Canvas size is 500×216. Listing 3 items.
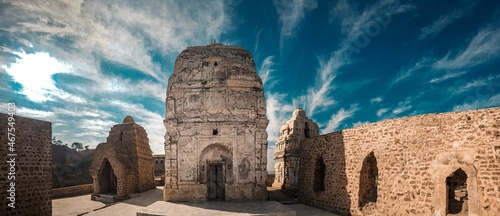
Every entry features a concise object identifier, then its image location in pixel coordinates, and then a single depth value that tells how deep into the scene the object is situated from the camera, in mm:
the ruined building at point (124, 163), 17594
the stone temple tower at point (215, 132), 13367
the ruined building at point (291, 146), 19619
